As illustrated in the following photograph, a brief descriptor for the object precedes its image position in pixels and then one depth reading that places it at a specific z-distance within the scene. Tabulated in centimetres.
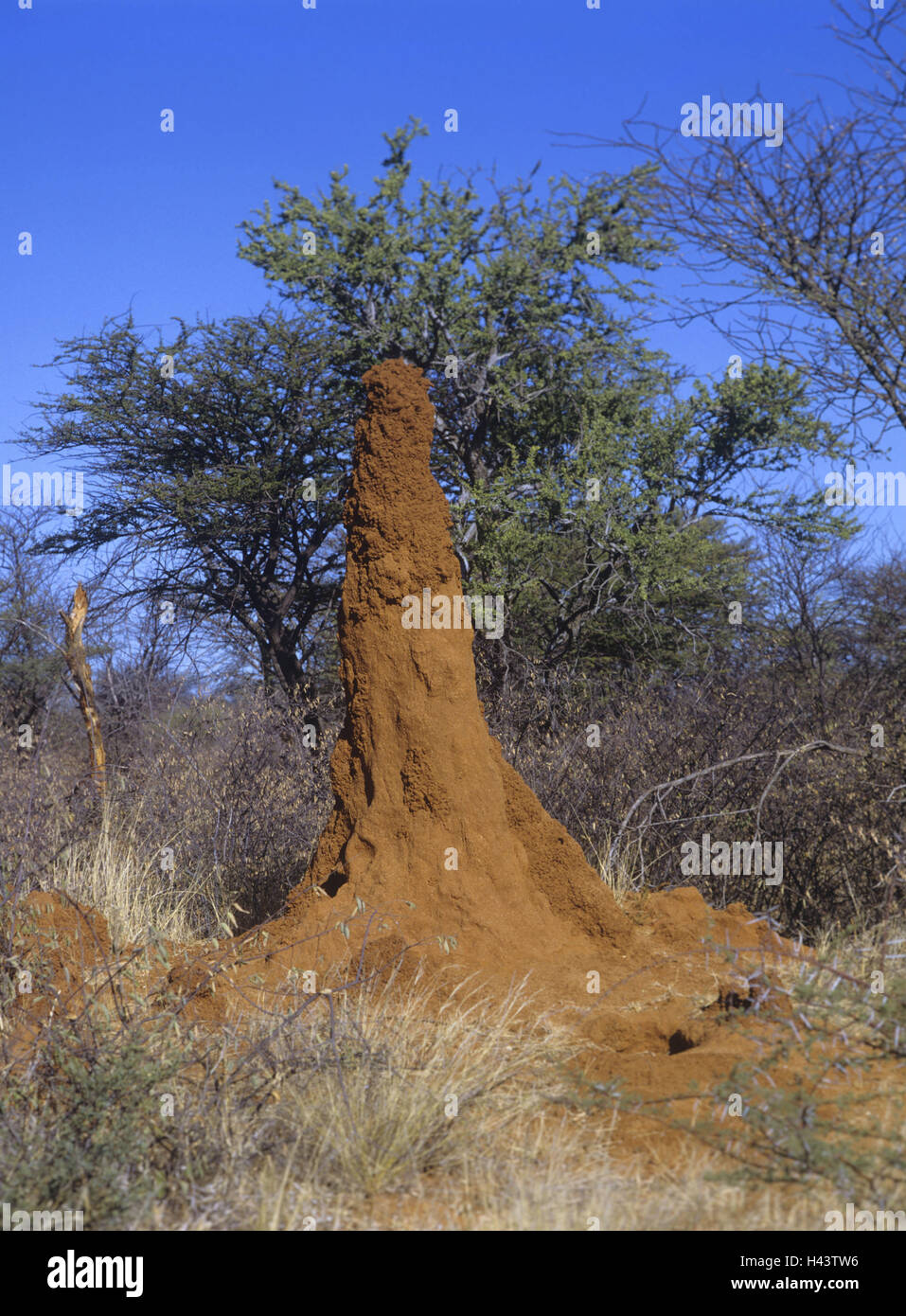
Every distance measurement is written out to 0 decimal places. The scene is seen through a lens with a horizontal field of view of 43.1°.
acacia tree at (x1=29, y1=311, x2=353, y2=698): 1648
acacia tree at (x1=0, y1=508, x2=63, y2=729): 2006
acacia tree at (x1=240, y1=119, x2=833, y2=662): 1517
